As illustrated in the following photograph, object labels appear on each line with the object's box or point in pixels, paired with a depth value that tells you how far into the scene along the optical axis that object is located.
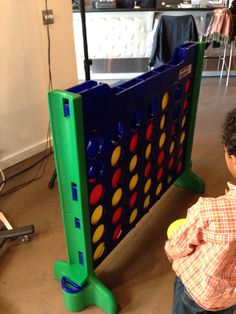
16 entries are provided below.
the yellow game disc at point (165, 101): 1.45
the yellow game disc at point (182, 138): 1.82
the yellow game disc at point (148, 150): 1.43
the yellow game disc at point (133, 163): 1.33
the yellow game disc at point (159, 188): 1.68
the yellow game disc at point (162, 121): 1.49
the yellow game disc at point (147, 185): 1.54
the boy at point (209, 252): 0.72
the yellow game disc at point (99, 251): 1.30
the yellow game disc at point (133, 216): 1.49
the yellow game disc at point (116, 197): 1.29
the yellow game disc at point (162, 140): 1.54
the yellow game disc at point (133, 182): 1.39
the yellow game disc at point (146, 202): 1.58
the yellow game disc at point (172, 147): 1.69
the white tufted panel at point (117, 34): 3.90
